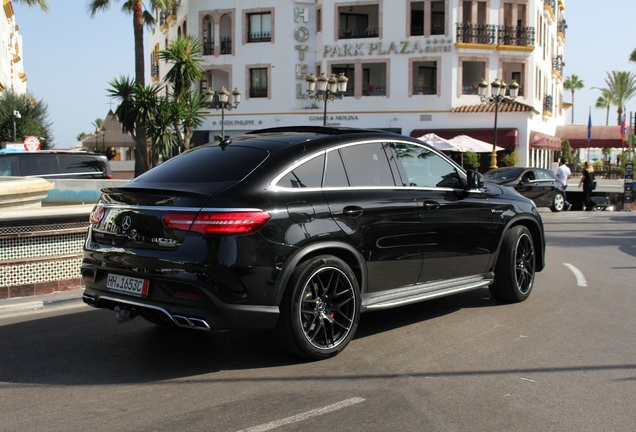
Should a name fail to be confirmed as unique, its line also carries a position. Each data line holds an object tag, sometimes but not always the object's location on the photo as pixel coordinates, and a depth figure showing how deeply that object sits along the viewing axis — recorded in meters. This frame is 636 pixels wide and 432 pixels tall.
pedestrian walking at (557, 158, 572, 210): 26.55
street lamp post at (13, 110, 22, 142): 45.57
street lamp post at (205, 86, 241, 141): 31.92
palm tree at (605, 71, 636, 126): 90.75
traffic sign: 31.09
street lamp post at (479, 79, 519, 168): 29.91
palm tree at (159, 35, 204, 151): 27.38
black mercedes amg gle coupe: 5.05
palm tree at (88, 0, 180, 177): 26.83
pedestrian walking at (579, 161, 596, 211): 25.61
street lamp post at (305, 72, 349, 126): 26.86
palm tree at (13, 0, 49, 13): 25.17
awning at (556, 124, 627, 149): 54.75
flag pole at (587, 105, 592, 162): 53.59
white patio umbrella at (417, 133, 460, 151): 31.78
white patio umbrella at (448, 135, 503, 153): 32.12
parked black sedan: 24.05
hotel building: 39.94
